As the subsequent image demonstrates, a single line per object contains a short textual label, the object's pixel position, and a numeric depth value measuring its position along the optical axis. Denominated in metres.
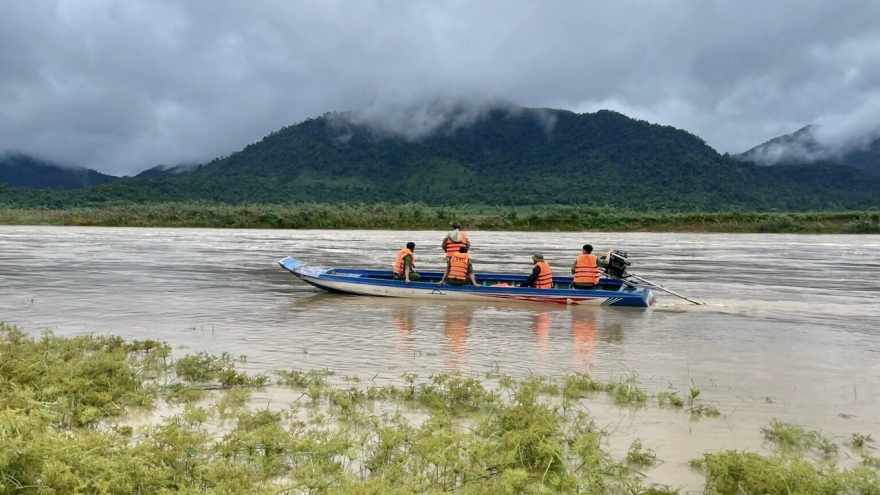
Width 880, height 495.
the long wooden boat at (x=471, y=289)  16.70
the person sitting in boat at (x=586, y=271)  17.22
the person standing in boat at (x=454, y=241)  17.12
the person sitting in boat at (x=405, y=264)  17.66
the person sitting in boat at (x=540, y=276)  16.84
